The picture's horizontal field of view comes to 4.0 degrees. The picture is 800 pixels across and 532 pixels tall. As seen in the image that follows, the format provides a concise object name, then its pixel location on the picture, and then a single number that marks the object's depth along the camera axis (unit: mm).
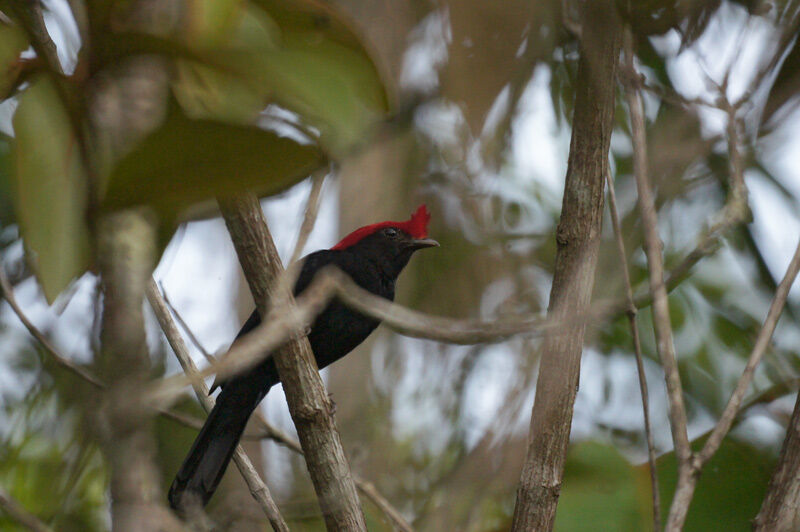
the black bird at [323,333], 4515
